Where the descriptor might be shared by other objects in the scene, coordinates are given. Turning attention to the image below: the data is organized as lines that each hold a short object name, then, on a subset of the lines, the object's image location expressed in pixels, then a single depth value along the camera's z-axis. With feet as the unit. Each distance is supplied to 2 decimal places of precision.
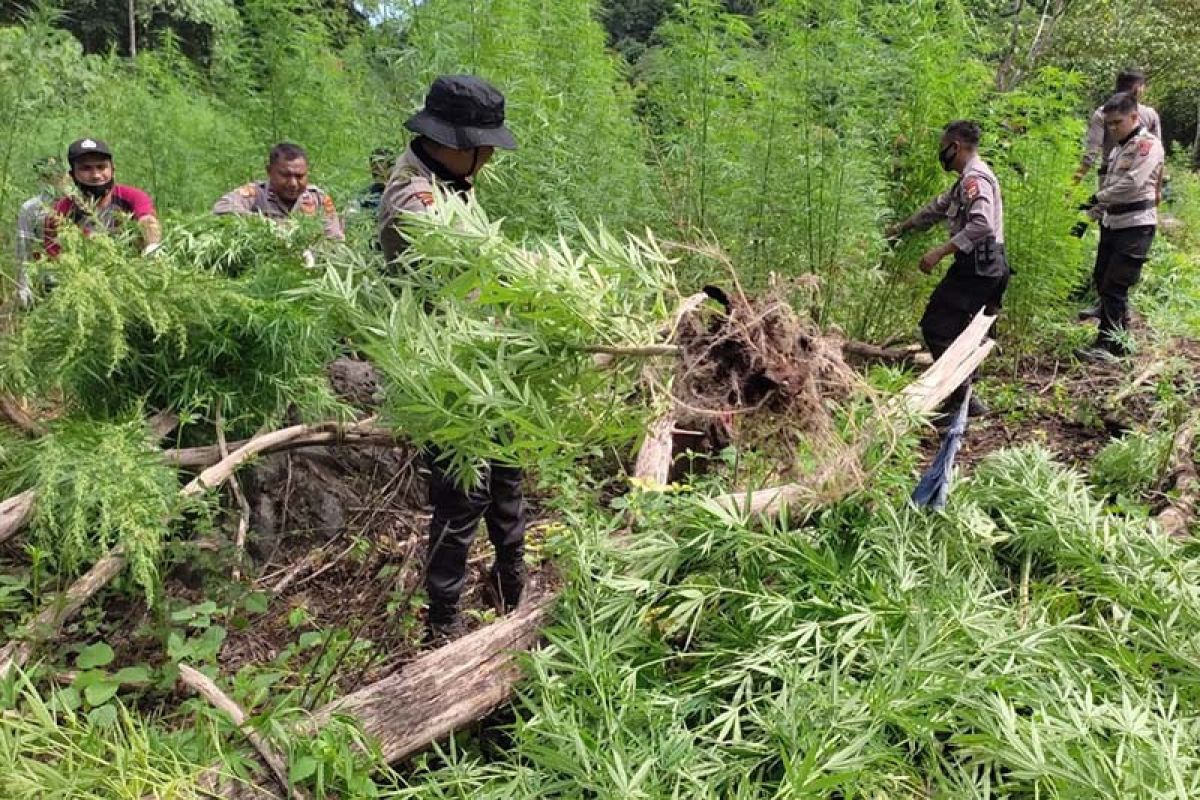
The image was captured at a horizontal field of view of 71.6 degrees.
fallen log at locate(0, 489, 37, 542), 8.96
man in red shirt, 13.11
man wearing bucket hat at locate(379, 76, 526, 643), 8.99
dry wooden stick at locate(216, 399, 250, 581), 10.50
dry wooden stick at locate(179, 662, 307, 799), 6.79
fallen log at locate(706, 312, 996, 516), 7.85
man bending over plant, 15.79
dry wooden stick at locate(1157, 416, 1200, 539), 11.68
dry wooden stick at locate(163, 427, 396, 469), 10.38
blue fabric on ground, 9.50
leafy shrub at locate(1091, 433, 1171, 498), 13.21
